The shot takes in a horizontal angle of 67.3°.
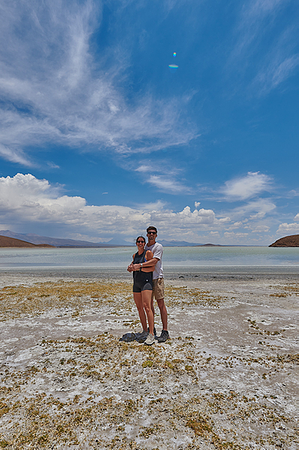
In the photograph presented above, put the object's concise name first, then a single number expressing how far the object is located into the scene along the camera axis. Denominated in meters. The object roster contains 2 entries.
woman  6.03
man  6.10
